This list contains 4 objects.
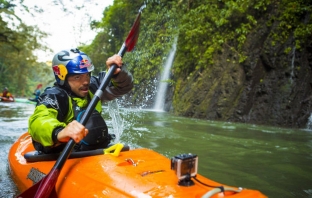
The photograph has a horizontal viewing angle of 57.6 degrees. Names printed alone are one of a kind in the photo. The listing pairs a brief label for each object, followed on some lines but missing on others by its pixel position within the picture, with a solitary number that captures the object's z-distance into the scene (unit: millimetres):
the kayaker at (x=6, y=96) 17419
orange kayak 1611
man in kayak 2131
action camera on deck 1622
